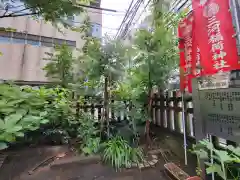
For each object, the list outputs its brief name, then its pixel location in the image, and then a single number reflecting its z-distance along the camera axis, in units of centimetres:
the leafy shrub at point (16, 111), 142
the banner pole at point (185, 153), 249
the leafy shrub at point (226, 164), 106
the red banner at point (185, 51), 237
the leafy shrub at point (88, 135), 286
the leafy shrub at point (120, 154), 250
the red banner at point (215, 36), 160
